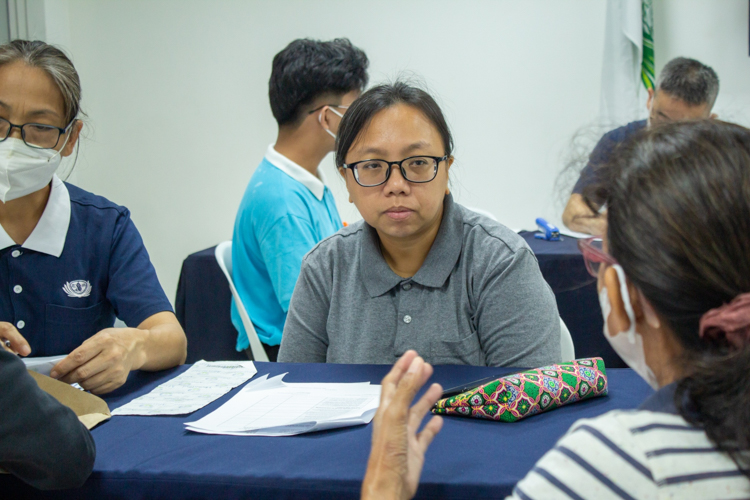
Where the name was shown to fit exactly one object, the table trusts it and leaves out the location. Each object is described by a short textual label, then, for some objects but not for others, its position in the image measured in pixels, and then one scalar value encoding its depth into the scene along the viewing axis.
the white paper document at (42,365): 1.15
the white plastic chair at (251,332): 1.88
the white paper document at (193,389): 1.05
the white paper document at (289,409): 0.93
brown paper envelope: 1.00
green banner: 3.39
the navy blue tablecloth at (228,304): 2.49
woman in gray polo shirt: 1.32
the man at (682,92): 2.72
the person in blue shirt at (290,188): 1.95
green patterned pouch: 0.94
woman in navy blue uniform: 1.33
